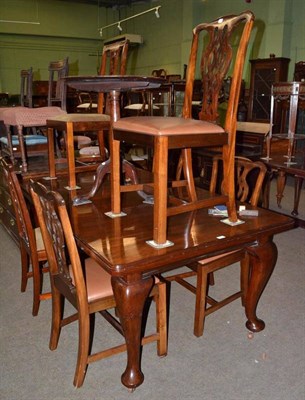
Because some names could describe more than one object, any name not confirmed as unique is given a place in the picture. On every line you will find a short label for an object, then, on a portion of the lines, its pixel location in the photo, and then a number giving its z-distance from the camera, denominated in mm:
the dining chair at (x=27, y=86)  4434
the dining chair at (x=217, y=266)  2004
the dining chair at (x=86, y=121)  2541
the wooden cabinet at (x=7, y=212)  3197
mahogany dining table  1527
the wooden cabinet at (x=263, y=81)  6996
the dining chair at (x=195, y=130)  1612
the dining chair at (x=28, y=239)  2189
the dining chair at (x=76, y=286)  1544
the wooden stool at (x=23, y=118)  3180
